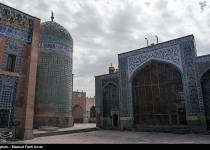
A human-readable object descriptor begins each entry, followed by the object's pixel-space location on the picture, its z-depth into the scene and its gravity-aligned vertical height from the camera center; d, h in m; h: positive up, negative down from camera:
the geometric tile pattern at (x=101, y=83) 16.66 +2.36
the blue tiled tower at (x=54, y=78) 14.82 +2.67
